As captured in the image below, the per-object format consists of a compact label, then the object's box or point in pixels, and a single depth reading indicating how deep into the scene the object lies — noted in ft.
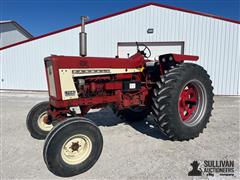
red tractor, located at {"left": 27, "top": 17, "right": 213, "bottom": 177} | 7.45
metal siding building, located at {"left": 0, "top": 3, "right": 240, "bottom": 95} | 25.08
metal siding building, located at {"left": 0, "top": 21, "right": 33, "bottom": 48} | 53.13
